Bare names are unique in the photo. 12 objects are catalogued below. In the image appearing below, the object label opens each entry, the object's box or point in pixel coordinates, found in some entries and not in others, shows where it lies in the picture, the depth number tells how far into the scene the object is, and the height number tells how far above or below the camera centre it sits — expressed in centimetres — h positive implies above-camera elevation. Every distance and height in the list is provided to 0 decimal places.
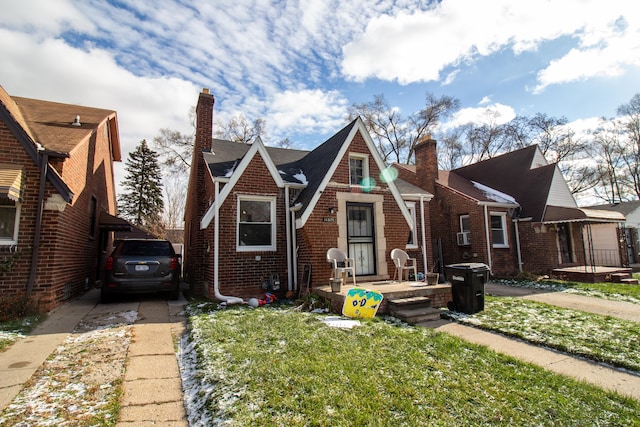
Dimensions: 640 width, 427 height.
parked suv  813 -44
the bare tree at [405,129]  3091 +1163
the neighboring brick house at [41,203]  684 +116
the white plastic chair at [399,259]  949 -39
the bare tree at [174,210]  3369 +430
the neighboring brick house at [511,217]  1473 +118
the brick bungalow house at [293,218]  912 +90
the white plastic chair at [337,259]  872 -33
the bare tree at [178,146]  2808 +901
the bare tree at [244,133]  2970 +1082
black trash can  761 -103
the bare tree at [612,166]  3125 +724
